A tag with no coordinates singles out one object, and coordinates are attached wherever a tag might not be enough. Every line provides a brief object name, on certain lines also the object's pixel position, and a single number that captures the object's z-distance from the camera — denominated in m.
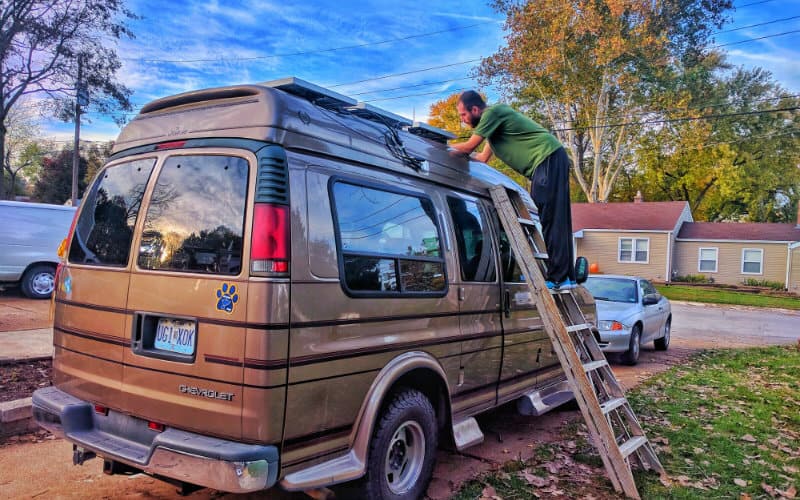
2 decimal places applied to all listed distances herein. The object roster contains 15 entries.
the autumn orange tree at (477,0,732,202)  31.50
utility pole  23.22
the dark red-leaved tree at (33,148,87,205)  42.81
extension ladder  4.18
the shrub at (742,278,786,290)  30.64
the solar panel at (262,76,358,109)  3.39
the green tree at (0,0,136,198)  21.98
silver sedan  9.93
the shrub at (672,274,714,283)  32.34
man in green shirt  4.75
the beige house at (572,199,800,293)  31.66
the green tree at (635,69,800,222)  39.94
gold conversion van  2.85
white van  12.80
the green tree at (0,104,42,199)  39.10
